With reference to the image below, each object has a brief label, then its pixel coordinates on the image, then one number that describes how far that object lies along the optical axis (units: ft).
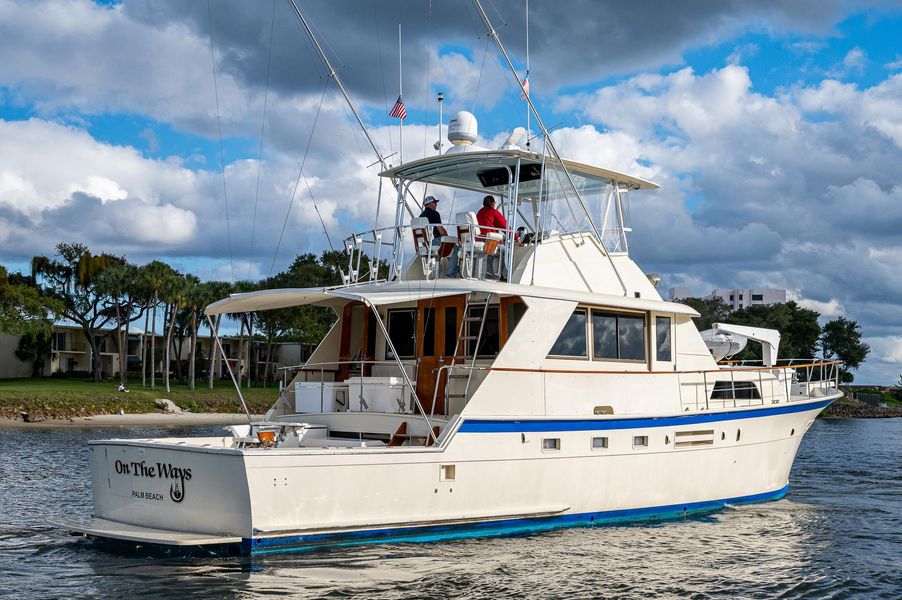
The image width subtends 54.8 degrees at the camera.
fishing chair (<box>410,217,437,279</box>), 45.19
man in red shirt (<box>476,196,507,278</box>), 45.70
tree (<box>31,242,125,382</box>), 188.65
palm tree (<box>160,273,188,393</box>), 168.66
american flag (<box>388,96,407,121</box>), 50.16
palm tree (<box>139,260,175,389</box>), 167.12
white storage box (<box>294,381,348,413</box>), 43.98
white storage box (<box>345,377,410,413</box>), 41.42
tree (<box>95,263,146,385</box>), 174.54
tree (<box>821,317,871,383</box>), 260.21
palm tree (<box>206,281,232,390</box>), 175.99
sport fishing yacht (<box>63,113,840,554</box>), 34.17
